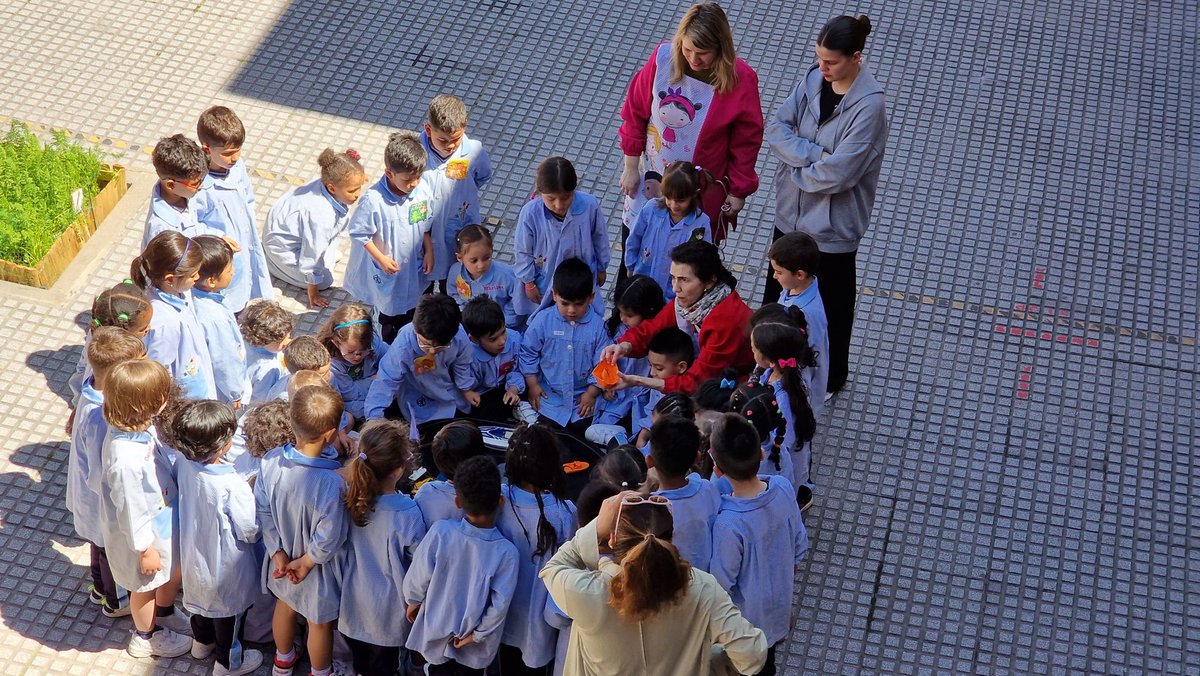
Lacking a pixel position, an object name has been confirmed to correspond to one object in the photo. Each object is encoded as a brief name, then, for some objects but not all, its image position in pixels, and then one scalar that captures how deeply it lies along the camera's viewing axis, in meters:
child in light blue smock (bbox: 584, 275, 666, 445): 5.45
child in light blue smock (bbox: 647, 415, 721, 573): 4.15
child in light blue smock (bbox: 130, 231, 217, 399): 5.02
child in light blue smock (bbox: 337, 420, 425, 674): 4.21
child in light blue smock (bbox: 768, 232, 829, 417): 5.00
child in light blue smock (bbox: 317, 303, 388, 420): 5.34
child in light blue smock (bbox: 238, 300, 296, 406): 5.30
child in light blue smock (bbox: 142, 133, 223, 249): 5.47
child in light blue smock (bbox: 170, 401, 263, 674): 4.24
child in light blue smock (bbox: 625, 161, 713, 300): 5.49
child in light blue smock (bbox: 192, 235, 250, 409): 5.27
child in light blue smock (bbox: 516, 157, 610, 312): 5.68
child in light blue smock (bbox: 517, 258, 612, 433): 5.58
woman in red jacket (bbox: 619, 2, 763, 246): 5.60
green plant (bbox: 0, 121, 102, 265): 6.30
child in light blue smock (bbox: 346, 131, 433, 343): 5.75
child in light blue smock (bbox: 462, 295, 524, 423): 5.50
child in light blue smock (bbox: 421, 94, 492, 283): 5.79
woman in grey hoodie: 5.28
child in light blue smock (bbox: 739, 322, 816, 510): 4.62
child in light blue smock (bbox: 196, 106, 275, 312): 5.75
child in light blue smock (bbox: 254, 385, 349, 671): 4.25
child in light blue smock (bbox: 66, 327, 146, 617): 4.47
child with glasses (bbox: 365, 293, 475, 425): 5.21
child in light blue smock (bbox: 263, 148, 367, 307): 6.16
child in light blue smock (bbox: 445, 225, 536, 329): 5.80
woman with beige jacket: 3.56
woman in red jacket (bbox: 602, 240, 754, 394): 5.19
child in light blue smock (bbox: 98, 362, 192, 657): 4.24
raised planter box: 6.27
